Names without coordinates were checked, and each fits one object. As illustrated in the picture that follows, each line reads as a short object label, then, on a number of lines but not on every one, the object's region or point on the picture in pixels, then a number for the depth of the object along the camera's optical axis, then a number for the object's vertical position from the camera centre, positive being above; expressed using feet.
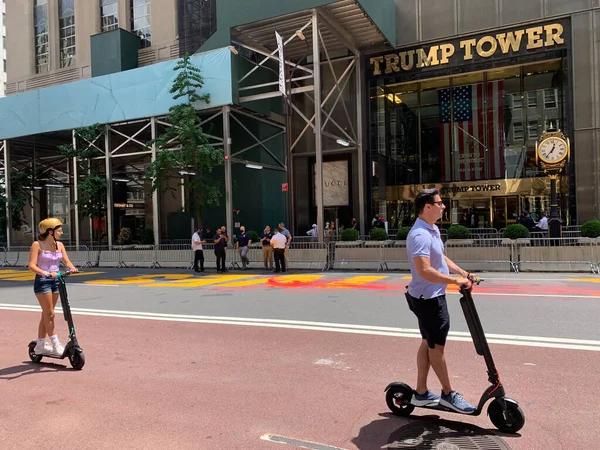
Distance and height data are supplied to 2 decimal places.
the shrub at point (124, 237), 87.15 -1.23
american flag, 82.69 +16.42
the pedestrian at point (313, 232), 77.86 -1.20
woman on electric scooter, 19.45 -1.77
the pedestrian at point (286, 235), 58.75 -1.18
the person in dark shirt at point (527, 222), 60.85 -0.45
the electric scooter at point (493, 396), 11.91 -4.63
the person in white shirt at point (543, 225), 63.57 -0.94
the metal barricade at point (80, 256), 77.56 -4.16
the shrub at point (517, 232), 54.13 -1.53
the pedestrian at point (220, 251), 60.34 -3.06
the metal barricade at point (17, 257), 86.07 -4.42
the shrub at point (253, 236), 70.38 -1.42
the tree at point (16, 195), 98.05 +8.66
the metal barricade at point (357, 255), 57.21 -4.00
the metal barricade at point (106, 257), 75.27 -4.33
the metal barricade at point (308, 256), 59.98 -4.09
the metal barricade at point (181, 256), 68.13 -4.11
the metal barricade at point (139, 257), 71.87 -4.29
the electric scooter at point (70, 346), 18.92 -4.73
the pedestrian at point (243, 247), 63.57 -2.77
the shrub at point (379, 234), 62.75 -1.51
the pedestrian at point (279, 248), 57.62 -2.78
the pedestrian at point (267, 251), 61.72 -3.35
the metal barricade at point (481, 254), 51.11 -3.84
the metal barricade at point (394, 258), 55.72 -4.33
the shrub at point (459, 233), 56.29 -1.49
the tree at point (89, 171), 84.38 +11.73
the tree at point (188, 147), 68.80 +12.36
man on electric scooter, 12.26 -2.01
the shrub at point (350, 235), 65.41 -1.58
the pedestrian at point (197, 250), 61.67 -2.92
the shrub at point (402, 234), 62.23 -1.58
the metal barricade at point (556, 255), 48.08 -3.99
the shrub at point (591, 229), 53.31 -1.42
